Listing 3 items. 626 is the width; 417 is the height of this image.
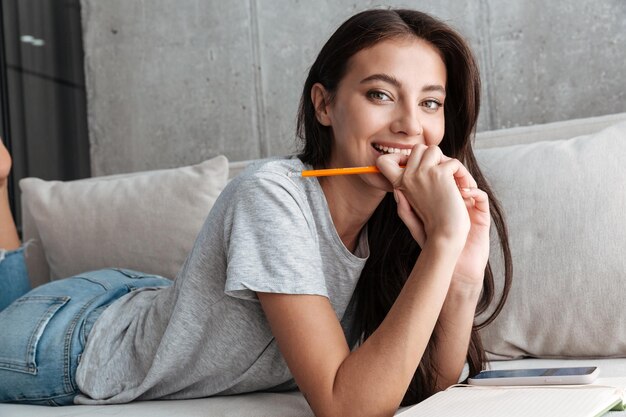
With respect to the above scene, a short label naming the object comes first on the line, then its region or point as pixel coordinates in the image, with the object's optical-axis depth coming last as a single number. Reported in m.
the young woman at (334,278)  1.21
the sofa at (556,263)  1.53
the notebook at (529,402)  0.98
